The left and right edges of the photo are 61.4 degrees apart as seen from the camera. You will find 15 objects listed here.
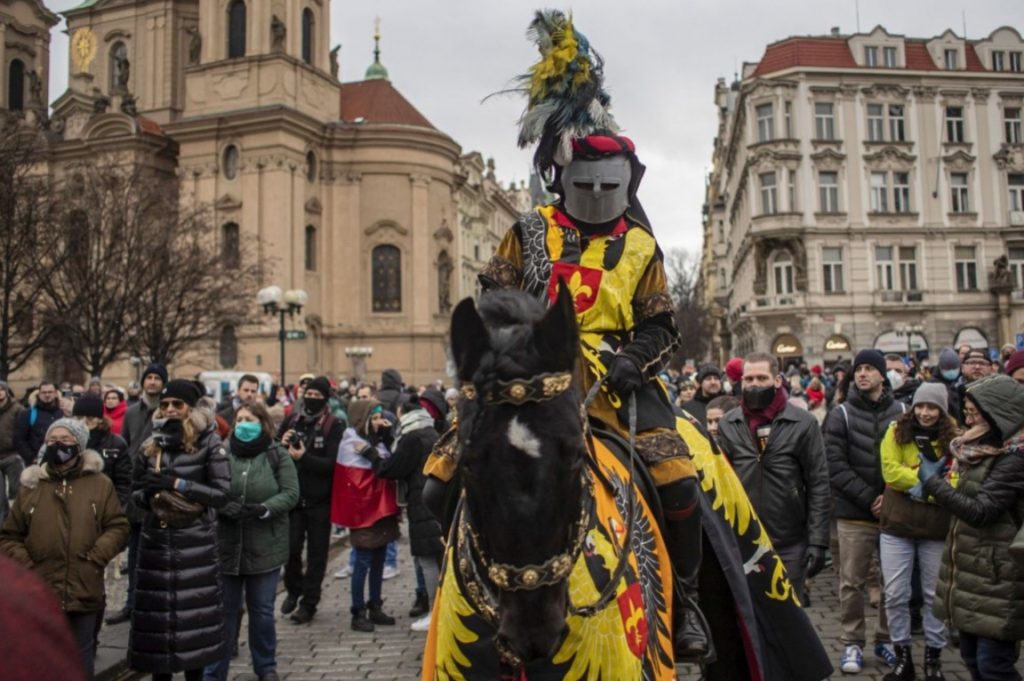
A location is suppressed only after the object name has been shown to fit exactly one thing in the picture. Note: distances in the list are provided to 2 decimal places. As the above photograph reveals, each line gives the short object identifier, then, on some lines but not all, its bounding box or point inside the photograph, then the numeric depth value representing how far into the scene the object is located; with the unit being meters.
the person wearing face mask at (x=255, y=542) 7.11
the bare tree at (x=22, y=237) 17.02
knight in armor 3.79
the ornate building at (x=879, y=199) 41.12
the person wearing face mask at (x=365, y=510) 8.97
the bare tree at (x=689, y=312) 55.44
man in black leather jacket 6.54
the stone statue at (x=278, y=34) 48.28
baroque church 47.16
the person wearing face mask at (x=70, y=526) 5.75
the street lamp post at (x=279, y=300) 23.02
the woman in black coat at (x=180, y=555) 5.88
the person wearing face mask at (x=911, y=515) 6.64
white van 30.73
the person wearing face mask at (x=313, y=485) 9.17
